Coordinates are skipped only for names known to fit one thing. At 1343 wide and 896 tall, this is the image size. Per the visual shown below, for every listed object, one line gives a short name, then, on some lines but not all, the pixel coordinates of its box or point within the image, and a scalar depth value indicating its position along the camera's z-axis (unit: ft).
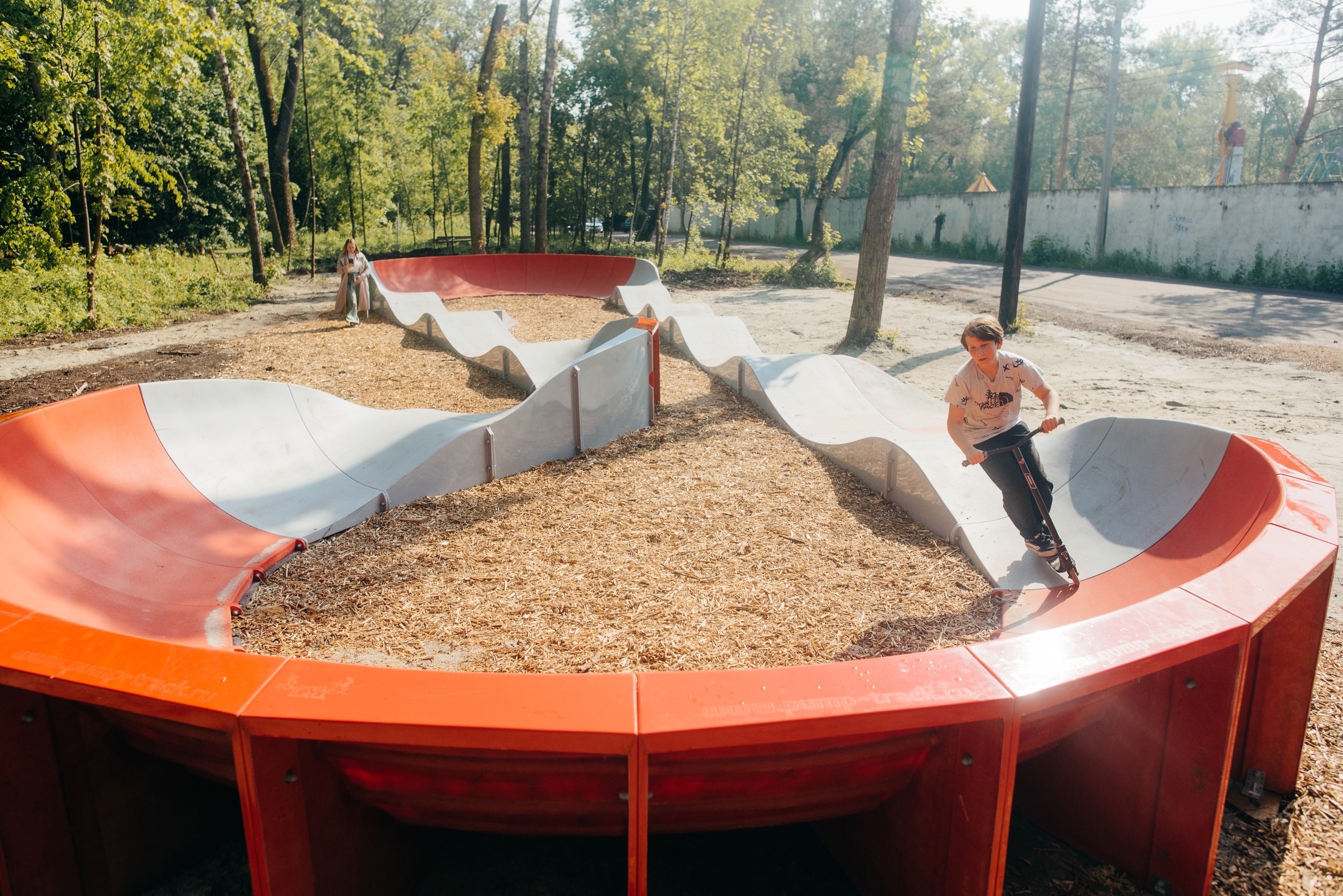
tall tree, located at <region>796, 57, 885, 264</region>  58.29
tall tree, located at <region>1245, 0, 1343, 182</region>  100.01
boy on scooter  14.02
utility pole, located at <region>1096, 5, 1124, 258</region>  85.71
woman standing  45.55
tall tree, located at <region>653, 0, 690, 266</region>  78.23
